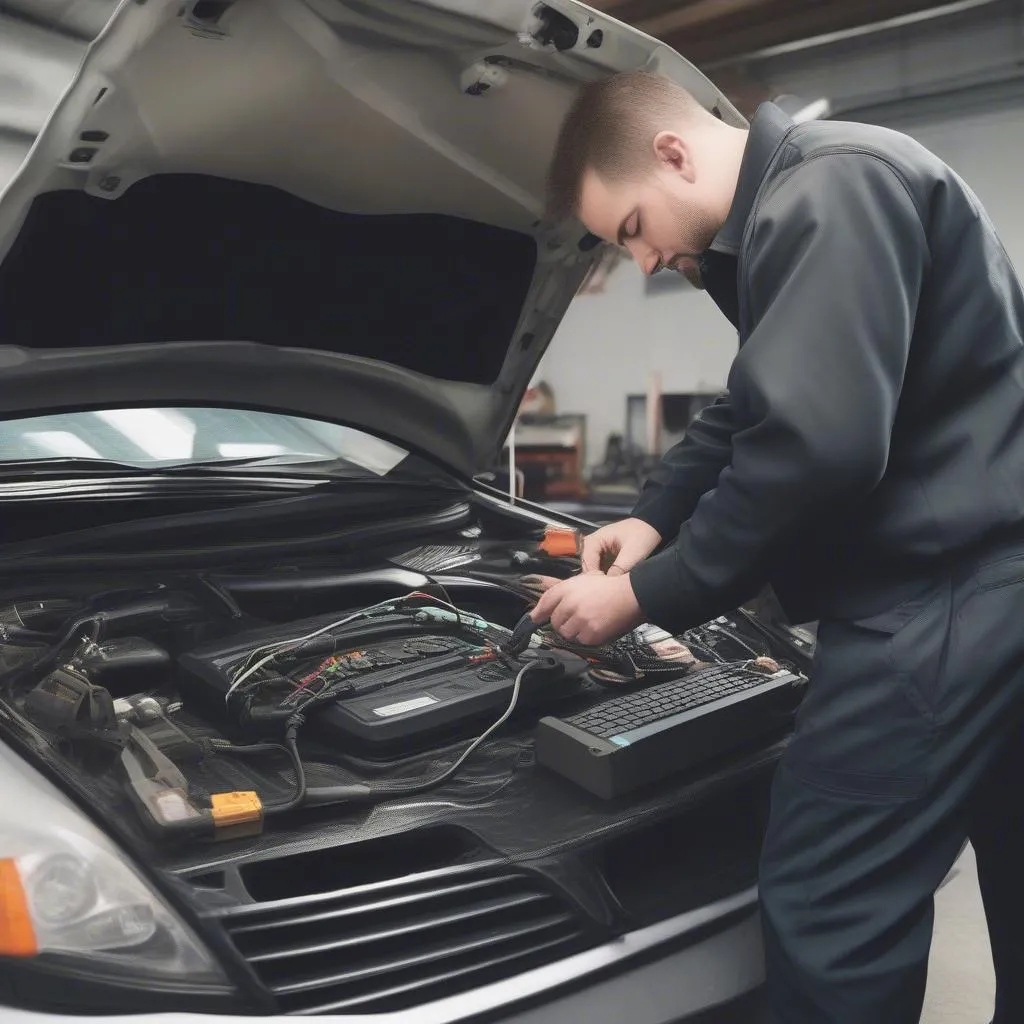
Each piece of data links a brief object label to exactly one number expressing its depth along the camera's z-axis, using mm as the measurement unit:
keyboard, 1086
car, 860
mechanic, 864
